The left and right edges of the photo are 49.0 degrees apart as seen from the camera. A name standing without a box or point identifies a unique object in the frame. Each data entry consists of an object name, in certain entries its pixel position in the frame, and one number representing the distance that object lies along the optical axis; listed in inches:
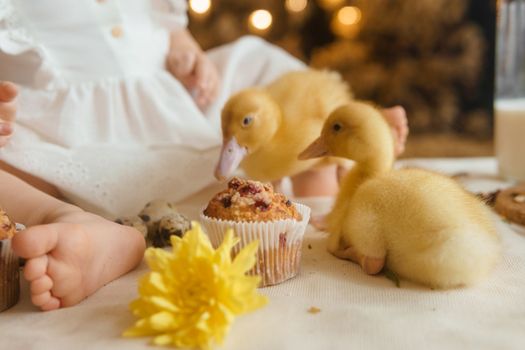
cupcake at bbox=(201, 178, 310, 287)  29.8
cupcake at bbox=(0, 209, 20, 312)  27.4
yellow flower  23.9
